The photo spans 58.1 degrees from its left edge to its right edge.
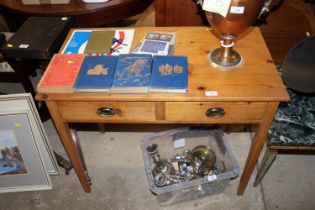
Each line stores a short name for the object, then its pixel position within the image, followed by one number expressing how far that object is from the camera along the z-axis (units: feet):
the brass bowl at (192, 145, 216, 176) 4.97
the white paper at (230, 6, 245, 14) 3.07
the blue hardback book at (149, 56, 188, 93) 3.36
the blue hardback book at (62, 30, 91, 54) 4.06
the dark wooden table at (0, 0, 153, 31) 5.31
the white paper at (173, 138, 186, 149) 5.32
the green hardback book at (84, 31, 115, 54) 3.97
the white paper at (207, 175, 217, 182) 4.44
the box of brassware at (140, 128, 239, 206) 4.57
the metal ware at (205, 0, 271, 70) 3.07
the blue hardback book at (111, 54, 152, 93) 3.37
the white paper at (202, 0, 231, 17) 3.08
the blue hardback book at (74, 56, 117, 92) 3.40
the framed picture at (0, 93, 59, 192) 4.37
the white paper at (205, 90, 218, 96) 3.37
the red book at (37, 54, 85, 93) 3.41
